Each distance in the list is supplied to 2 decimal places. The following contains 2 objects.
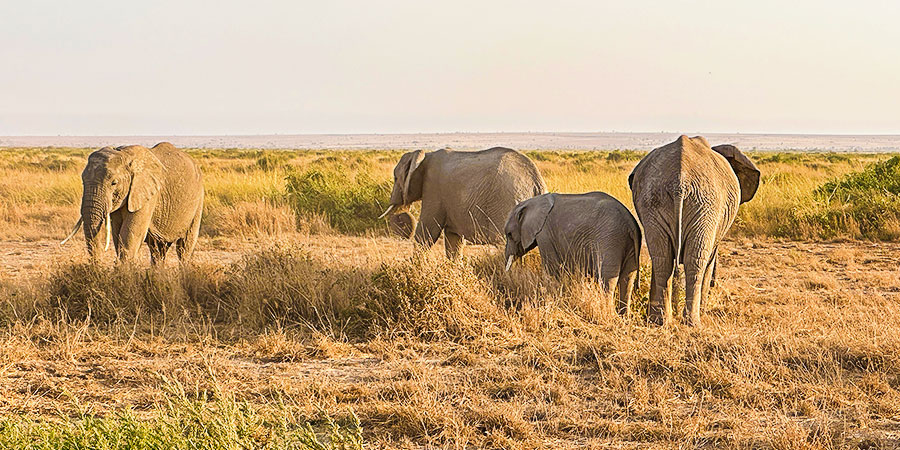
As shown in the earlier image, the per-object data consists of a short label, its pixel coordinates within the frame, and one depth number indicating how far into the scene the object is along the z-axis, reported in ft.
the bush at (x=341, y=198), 101.14
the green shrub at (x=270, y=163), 213.05
